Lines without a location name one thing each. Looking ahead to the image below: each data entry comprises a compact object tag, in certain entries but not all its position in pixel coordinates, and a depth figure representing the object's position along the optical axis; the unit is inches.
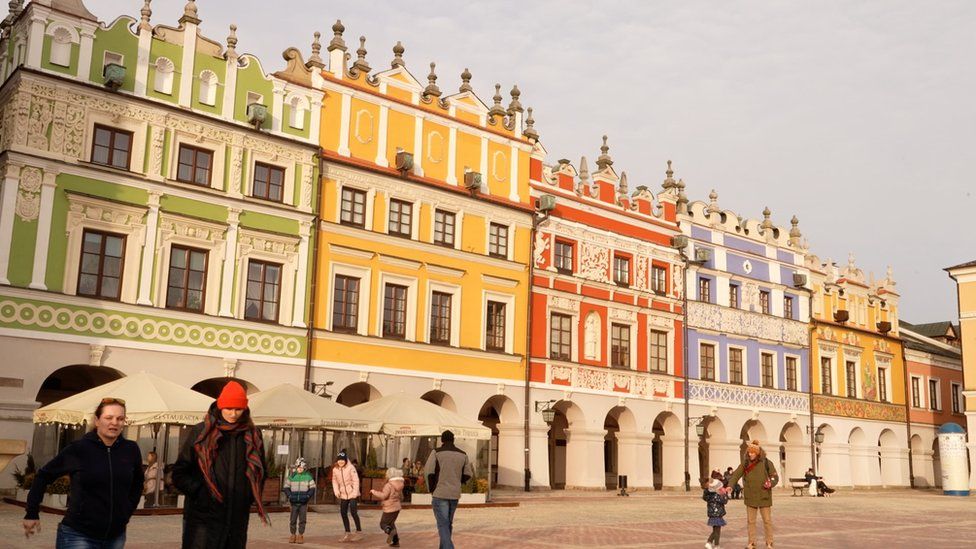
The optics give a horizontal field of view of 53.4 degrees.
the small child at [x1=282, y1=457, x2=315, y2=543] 614.2
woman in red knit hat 243.3
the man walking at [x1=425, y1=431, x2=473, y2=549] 482.3
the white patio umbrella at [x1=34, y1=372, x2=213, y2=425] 727.7
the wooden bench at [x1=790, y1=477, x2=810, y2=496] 1568.9
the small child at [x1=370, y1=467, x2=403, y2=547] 589.3
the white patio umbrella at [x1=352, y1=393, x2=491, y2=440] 905.5
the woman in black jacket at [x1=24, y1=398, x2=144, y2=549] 257.6
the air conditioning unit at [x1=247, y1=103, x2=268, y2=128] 1035.3
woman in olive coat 607.5
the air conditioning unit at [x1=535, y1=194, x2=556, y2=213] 1304.1
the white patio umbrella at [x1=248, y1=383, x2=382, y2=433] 790.5
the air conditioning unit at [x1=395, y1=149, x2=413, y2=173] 1159.0
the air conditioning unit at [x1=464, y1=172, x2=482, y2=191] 1236.5
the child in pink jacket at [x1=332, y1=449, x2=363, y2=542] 650.8
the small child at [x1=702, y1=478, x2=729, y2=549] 614.9
